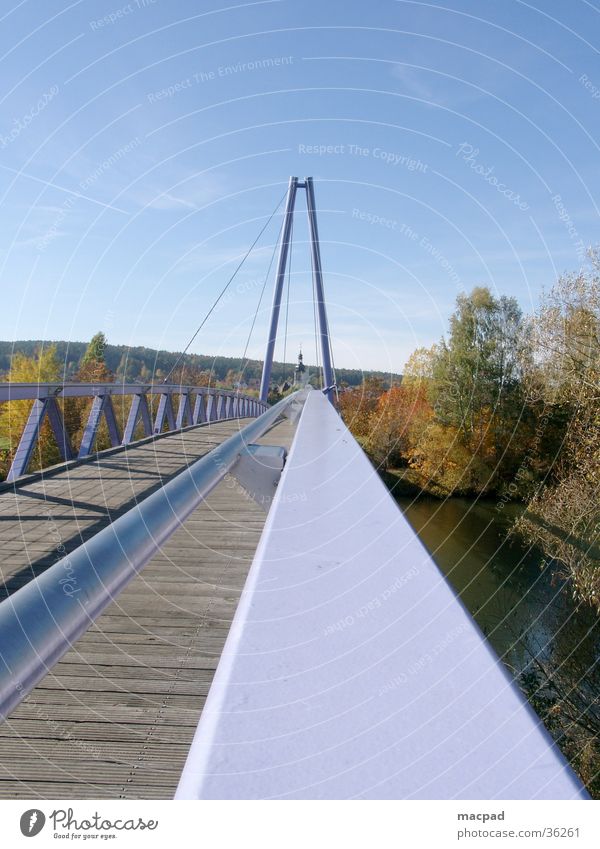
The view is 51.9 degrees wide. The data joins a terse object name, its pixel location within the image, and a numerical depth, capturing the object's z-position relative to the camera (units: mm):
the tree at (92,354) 39122
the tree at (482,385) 28359
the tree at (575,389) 11688
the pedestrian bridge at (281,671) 390
